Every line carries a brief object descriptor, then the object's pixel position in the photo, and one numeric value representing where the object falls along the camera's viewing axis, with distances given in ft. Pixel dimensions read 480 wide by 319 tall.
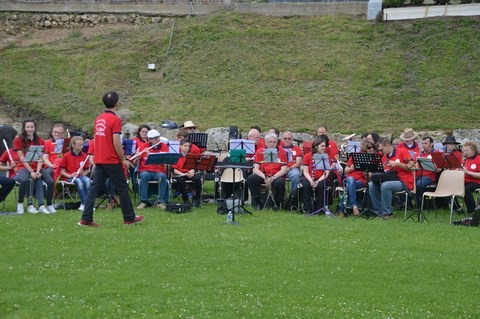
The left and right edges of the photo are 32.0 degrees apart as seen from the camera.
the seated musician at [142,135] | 60.03
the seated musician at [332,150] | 56.32
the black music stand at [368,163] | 51.41
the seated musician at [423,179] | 54.99
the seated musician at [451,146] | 60.83
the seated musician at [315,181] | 54.03
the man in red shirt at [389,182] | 52.90
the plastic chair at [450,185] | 51.88
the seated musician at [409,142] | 56.59
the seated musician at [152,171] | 55.26
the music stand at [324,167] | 52.95
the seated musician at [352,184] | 53.88
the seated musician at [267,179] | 55.93
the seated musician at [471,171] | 54.85
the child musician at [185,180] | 57.16
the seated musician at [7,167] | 50.19
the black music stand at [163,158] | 52.75
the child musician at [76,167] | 53.72
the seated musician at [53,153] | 54.13
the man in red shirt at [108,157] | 42.88
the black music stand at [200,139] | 64.44
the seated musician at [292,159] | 55.93
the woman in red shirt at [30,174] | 50.49
